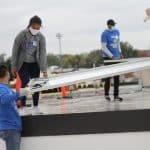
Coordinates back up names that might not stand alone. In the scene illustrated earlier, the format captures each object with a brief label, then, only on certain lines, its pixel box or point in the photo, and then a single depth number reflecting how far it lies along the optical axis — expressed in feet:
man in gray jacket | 23.09
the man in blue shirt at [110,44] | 29.91
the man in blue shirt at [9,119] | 18.57
